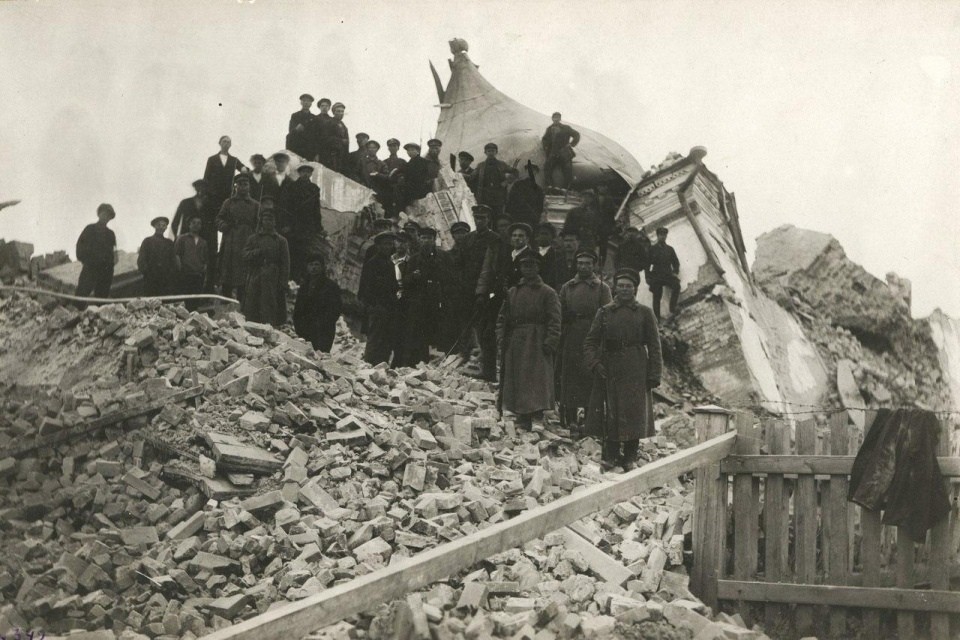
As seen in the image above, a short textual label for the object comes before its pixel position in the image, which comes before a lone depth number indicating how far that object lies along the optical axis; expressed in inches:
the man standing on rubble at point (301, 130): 470.0
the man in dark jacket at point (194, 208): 411.8
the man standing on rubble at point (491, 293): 344.5
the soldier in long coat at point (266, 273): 363.3
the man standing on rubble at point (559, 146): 507.8
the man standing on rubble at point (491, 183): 470.6
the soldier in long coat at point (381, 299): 357.7
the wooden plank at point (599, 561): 179.0
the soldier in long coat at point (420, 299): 358.9
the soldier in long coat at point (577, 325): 305.9
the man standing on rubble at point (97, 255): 353.4
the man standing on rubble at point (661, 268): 439.2
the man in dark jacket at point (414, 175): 476.4
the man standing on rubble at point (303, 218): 414.3
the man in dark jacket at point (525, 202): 456.1
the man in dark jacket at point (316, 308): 370.6
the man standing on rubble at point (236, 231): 379.9
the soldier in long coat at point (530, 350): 298.4
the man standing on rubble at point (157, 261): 378.3
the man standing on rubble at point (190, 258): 388.8
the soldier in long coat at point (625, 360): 269.6
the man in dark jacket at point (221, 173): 411.5
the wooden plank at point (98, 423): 219.8
